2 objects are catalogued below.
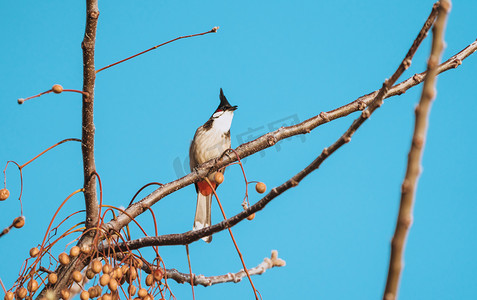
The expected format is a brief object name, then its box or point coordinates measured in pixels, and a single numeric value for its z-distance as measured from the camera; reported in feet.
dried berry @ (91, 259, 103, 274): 13.67
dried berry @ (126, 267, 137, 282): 13.93
